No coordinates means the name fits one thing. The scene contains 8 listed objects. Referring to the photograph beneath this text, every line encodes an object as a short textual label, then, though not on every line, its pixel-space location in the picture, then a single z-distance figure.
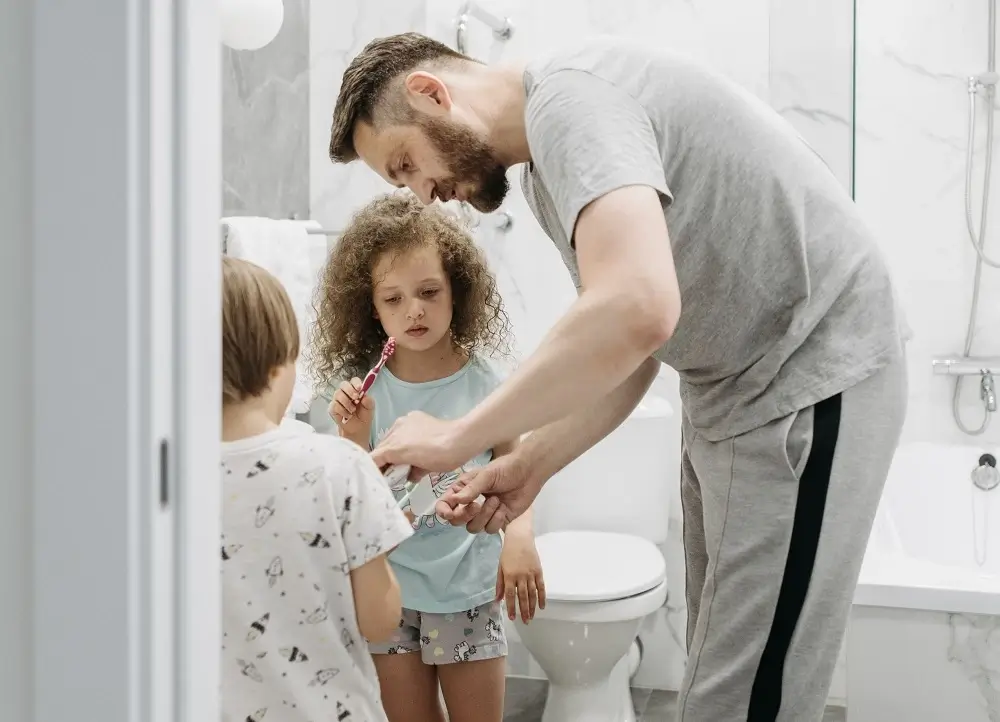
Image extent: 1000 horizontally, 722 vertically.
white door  0.59
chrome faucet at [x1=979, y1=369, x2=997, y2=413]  2.24
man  0.95
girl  1.27
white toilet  1.77
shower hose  2.24
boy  0.86
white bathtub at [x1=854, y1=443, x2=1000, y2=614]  2.17
